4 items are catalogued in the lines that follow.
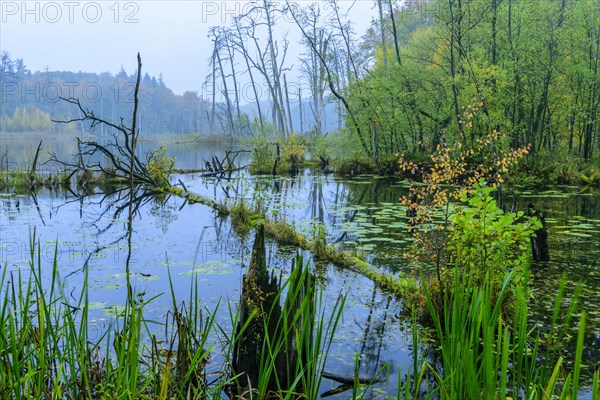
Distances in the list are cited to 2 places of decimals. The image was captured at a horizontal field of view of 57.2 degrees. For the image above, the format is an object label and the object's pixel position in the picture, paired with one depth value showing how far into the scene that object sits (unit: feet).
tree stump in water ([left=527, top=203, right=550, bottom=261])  26.09
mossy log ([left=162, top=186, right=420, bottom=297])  21.38
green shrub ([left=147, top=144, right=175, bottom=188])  59.21
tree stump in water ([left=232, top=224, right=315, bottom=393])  12.51
